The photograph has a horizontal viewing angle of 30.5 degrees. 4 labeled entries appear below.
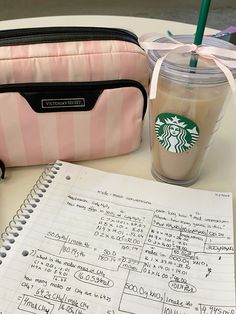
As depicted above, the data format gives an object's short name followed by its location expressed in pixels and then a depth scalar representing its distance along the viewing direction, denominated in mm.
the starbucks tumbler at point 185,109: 531
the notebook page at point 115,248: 460
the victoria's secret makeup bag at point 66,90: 566
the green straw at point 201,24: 502
